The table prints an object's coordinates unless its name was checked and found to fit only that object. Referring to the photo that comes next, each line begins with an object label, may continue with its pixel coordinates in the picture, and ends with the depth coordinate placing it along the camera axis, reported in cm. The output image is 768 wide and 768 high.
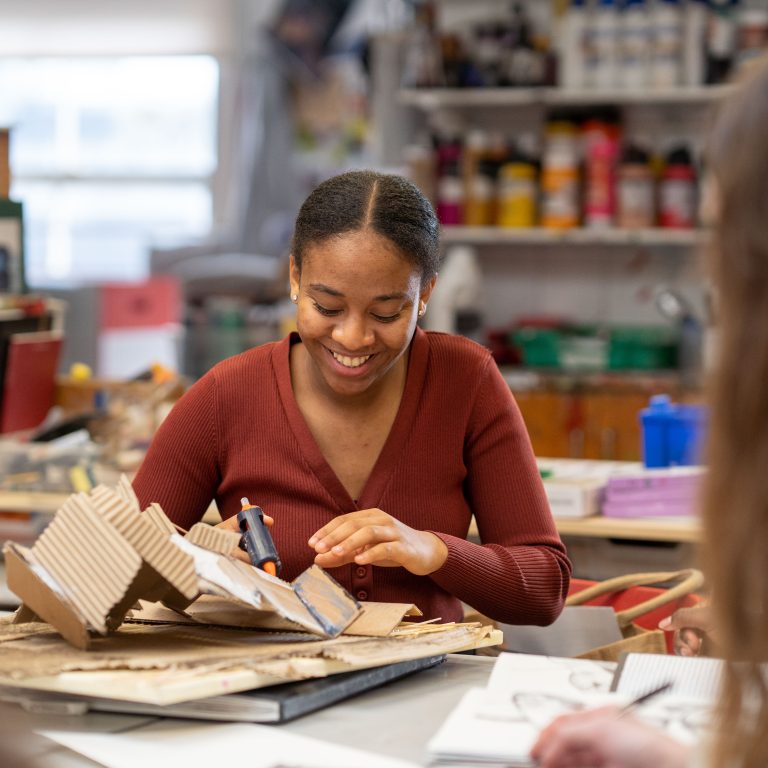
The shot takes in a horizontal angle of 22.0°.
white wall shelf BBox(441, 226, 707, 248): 390
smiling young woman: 194
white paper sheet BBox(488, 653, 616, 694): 166
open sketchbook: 154
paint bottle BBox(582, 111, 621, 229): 391
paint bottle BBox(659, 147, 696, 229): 389
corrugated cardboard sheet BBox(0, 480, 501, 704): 162
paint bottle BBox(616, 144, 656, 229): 390
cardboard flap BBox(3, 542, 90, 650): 167
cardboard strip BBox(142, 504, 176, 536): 172
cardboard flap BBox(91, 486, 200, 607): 164
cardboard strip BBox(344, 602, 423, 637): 174
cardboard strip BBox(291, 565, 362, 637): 173
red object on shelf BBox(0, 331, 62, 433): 291
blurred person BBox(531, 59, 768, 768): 120
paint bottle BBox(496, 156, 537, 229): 399
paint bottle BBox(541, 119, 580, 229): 393
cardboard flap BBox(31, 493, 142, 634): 164
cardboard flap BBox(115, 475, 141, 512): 170
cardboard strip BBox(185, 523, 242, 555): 173
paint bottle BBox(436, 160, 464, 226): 405
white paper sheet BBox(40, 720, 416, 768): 155
